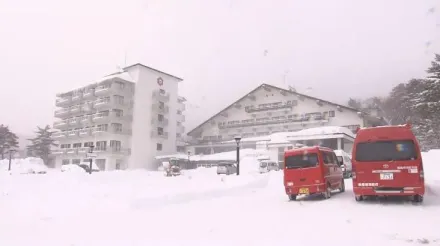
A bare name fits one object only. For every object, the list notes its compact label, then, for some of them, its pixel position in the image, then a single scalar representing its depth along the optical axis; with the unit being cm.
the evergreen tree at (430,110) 3016
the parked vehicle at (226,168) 3491
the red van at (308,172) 1366
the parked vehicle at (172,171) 3218
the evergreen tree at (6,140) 7406
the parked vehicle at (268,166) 3500
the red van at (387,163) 1114
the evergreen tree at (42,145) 7591
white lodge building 5249
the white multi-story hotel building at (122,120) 6094
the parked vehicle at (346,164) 2366
